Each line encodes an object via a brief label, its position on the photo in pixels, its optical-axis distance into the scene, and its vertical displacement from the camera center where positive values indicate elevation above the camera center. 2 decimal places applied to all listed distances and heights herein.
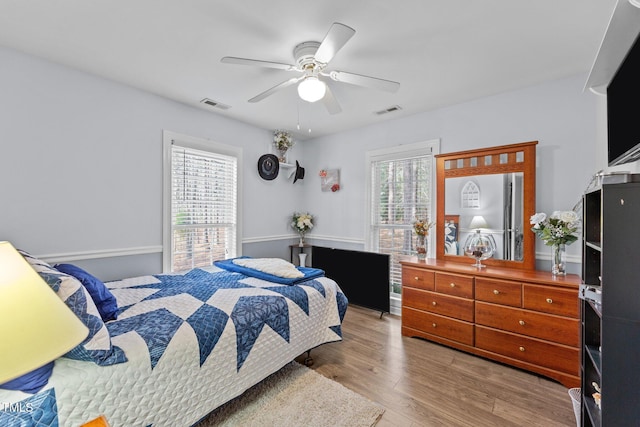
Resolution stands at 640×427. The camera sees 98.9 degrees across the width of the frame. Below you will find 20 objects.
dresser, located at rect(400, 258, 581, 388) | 2.15 -0.88
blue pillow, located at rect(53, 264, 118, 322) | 1.64 -0.49
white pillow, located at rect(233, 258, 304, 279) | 2.54 -0.52
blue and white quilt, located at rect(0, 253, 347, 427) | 1.20 -0.76
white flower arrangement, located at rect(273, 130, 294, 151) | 4.08 +1.12
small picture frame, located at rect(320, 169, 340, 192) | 4.22 +0.55
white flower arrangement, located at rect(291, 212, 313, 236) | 4.38 -0.13
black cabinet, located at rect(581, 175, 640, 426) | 1.07 -0.34
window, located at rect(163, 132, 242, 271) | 3.09 +0.14
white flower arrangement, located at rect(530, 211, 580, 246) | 2.28 -0.09
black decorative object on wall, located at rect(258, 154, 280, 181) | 3.93 +0.70
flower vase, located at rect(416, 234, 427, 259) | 3.17 -0.37
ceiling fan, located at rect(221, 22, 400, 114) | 1.83 +1.02
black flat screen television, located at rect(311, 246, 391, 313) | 3.57 -0.82
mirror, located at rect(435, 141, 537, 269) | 2.64 +0.16
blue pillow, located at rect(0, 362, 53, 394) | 1.10 -0.69
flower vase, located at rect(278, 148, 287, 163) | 4.21 +0.92
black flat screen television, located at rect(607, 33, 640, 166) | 1.23 +0.53
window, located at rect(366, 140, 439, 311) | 3.42 +0.25
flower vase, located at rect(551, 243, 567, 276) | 2.38 -0.39
